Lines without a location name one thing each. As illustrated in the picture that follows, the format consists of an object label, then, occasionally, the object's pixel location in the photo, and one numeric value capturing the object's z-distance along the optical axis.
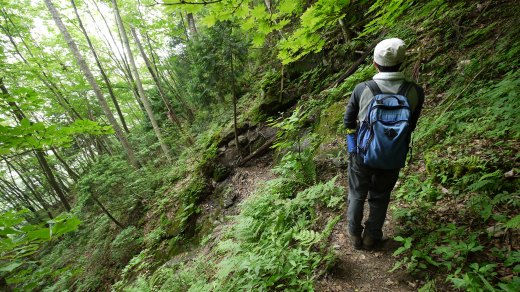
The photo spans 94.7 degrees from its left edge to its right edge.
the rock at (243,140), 8.60
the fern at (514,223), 2.04
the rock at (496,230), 2.36
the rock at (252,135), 8.48
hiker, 2.24
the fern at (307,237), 2.98
